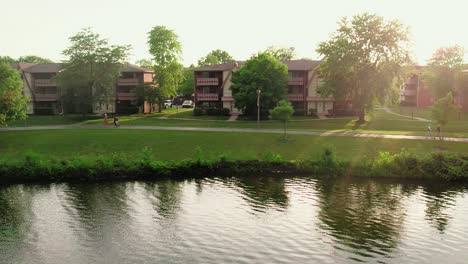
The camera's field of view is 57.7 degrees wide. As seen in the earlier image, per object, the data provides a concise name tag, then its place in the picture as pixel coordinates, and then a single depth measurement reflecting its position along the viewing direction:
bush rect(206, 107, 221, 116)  79.84
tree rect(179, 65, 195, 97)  121.44
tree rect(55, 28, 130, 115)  72.19
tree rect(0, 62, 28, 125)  47.50
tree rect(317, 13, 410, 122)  61.16
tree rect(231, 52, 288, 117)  69.25
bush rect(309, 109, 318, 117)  78.75
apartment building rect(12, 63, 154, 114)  87.88
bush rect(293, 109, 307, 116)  79.94
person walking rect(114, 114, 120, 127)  59.09
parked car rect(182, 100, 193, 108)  108.56
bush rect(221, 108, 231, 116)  79.81
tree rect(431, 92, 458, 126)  43.38
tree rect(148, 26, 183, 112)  85.94
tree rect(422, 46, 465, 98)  83.06
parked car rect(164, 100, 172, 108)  107.76
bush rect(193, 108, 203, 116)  79.81
